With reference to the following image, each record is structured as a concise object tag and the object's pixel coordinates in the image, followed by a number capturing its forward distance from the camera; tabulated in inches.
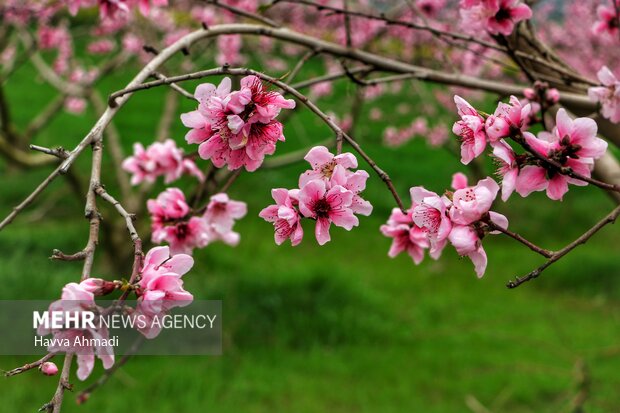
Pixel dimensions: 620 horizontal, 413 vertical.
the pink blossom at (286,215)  30.9
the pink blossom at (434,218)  30.6
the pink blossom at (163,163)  43.6
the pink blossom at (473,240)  30.4
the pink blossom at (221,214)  38.6
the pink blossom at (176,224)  37.1
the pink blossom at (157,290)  28.8
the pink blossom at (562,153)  30.5
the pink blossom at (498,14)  37.3
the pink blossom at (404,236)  35.1
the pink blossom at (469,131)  30.5
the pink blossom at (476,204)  30.0
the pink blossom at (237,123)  30.2
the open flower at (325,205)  30.5
